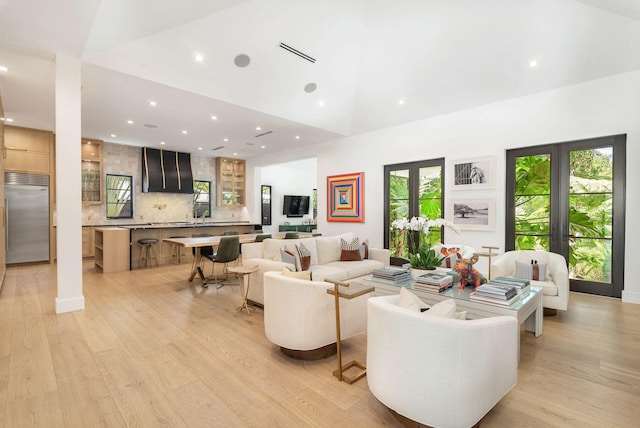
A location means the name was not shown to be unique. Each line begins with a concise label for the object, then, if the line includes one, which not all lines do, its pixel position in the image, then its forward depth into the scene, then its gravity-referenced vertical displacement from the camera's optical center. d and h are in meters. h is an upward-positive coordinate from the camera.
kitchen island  6.91 -0.60
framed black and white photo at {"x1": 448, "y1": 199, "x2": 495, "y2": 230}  5.41 -0.04
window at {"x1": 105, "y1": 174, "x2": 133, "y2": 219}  8.59 +0.41
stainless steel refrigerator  6.74 -0.15
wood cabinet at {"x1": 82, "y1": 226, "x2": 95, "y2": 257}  7.87 -0.79
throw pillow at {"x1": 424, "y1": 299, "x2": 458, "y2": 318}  1.81 -0.60
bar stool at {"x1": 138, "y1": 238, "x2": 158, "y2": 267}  6.89 -0.94
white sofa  4.13 -0.76
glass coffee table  2.53 -0.81
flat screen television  12.21 +0.20
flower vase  3.27 -0.66
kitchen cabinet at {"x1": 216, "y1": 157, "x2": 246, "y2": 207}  10.55 +1.01
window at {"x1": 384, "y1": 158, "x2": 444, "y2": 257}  6.28 +0.35
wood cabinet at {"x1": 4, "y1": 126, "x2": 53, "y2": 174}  6.89 +1.41
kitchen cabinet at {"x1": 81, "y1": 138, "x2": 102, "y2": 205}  8.00 +1.05
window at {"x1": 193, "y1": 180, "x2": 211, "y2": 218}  10.20 +0.42
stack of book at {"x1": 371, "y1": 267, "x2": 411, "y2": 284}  3.29 -0.71
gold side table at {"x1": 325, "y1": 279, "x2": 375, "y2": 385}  2.24 -0.64
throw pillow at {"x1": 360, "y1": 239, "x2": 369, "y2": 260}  5.39 -0.72
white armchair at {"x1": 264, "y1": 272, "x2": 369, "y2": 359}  2.54 -0.91
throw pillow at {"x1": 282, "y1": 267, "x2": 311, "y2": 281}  2.90 -0.61
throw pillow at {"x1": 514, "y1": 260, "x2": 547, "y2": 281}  3.88 -0.77
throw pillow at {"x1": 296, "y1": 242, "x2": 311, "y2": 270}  4.55 -0.69
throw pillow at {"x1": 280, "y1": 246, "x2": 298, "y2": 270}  4.25 -0.65
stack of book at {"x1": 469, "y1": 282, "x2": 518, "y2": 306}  2.56 -0.72
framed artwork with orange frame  7.40 +0.34
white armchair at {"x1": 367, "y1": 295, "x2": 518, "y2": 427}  1.57 -0.84
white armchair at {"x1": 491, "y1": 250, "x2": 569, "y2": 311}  3.61 -0.79
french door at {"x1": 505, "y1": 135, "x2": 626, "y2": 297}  4.47 +0.08
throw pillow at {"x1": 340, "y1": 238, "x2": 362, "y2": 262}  5.28 -0.71
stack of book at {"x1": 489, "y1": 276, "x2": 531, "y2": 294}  2.83 -0.69
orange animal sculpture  2.99 -0.62
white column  3.83 +0.36
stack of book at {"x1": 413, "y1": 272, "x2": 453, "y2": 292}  2.90 -0.69
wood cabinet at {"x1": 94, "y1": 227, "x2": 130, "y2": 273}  6.35 -0.83
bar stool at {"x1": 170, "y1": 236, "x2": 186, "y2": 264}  7.62 -1.05
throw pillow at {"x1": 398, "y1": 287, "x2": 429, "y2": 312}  1.94 -0.59
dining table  5.33 -0.58
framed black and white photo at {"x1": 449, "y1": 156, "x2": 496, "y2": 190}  5.42 +0.70
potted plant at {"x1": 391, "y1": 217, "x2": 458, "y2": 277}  3.27 -0.46
